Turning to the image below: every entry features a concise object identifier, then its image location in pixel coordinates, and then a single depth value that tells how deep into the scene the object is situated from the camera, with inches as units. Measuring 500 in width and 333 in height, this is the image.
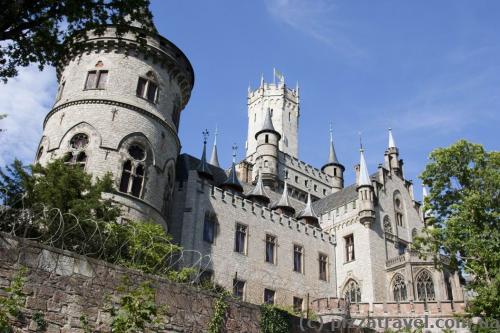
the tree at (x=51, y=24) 433.1
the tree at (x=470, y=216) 794.8
